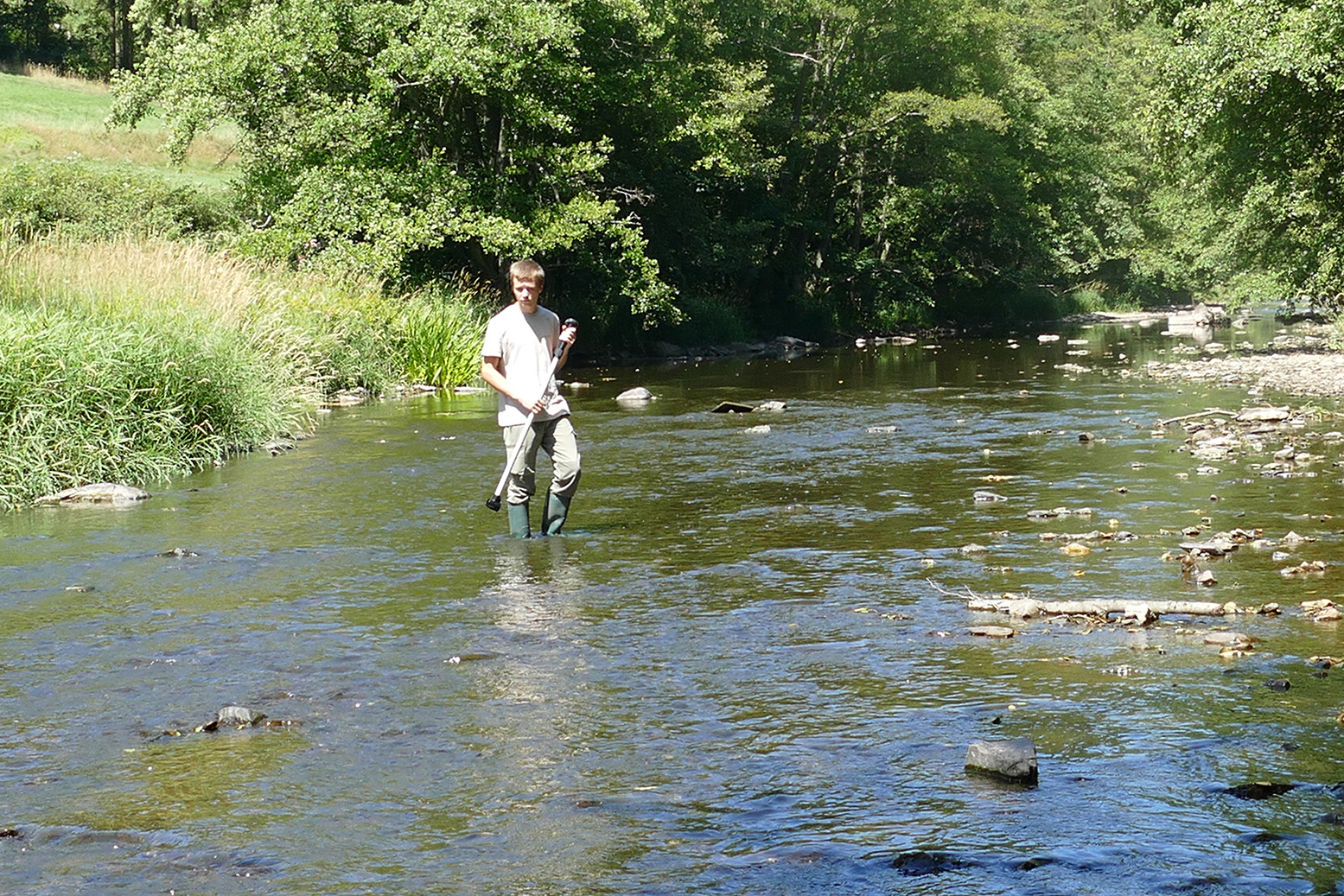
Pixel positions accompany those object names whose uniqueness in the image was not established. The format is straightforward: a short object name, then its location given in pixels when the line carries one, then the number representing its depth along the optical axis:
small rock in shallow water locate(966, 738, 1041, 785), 5.21
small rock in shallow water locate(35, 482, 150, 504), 12.94
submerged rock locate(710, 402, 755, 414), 21.53
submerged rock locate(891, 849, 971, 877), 4.48
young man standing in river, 10.21
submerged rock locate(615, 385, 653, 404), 24.19
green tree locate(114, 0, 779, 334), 29.94
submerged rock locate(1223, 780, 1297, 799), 5.00
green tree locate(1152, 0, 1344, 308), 23.61
